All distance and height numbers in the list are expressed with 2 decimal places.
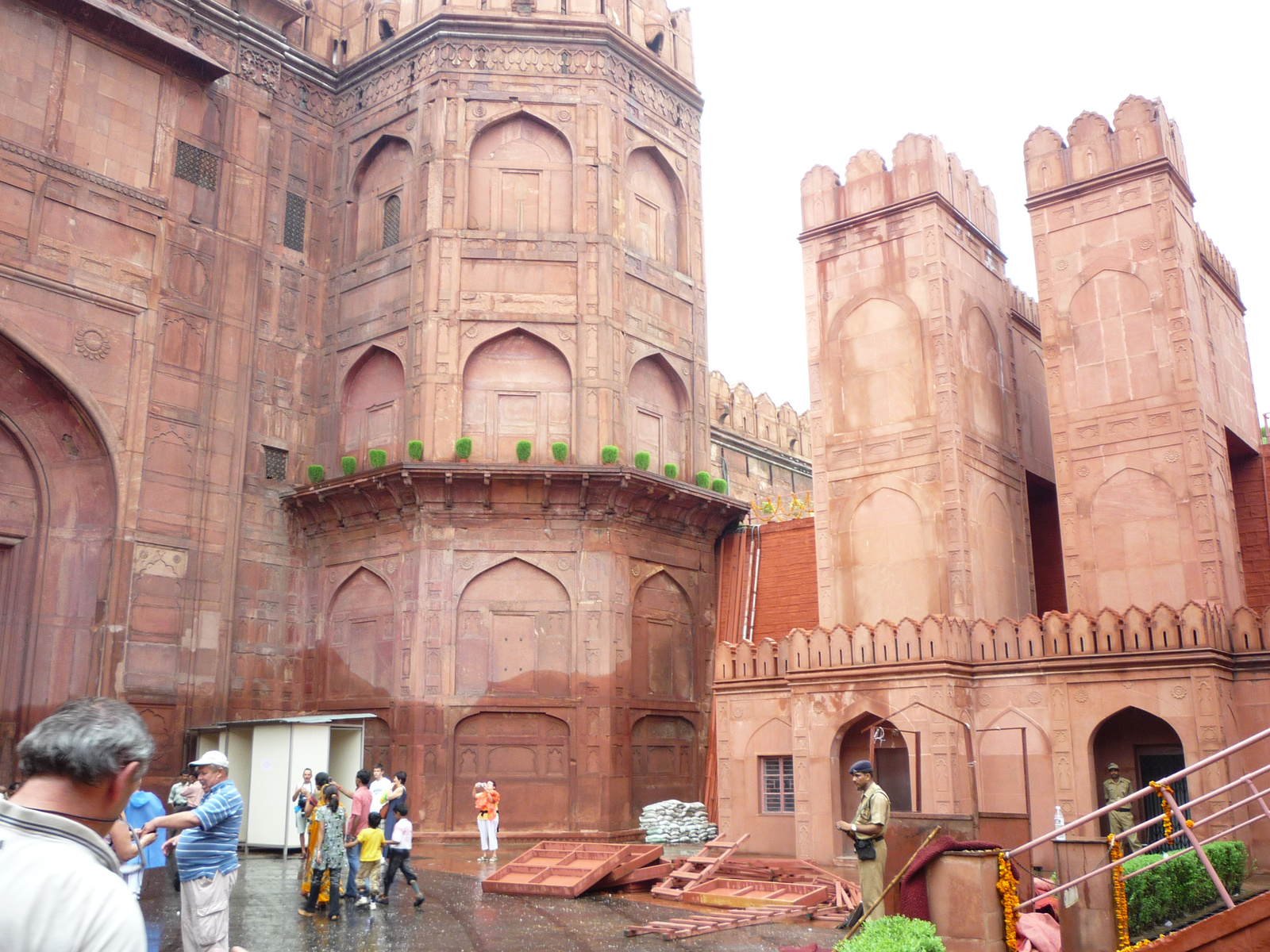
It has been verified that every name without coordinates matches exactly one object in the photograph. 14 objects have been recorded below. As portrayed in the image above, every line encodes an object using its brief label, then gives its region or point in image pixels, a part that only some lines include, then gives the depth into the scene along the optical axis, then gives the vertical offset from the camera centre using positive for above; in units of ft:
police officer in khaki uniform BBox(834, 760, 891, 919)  33.35 -3.39
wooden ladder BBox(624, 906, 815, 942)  37.76 -7.06
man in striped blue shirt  24.18 -3.07
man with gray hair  7.39 -0.76
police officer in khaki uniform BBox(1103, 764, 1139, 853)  51.68 -3.86
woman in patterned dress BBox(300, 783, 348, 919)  41.16 -4.62
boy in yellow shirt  43.55 -5.13
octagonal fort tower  71.20 +23.08
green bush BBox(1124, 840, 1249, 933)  34.96 -5.74
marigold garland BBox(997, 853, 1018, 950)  29.78 -4.81
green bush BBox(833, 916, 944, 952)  24.68 -5.04
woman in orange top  64.49 -5.62
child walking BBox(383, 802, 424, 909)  45.44 -5.10
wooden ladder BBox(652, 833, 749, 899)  46.80 -6.54
